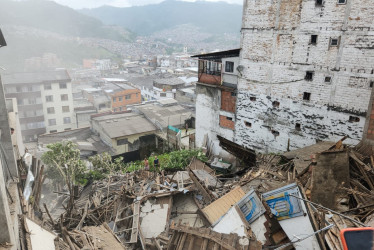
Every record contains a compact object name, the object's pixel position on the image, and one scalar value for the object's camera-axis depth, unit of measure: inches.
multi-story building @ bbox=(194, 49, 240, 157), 771.4
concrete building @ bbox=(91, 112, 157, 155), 1182.0
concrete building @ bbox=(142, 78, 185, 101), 2221.9
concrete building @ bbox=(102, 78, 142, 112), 1951.0
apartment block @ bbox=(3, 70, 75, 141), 1553.2
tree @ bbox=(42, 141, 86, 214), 825.5
